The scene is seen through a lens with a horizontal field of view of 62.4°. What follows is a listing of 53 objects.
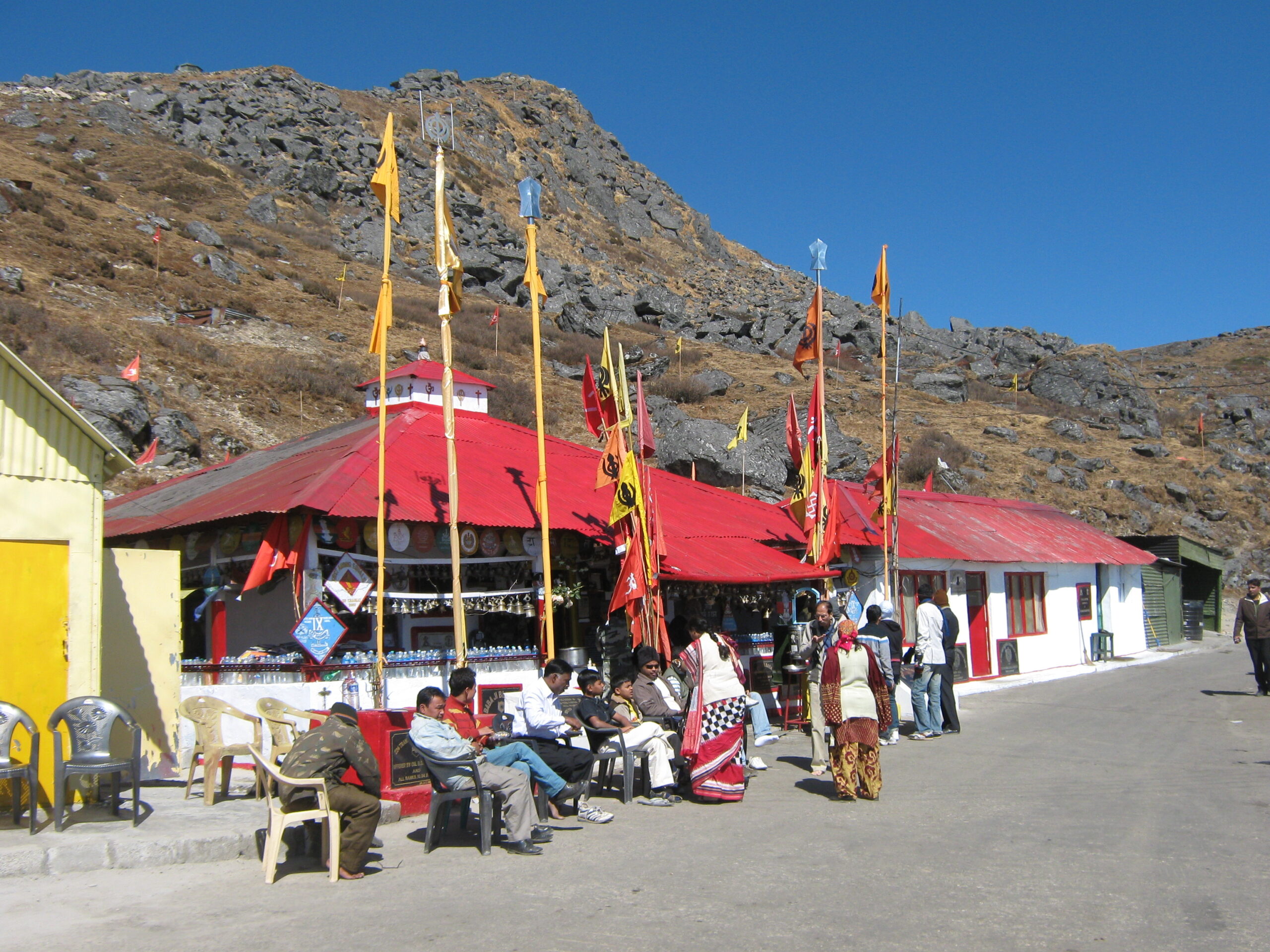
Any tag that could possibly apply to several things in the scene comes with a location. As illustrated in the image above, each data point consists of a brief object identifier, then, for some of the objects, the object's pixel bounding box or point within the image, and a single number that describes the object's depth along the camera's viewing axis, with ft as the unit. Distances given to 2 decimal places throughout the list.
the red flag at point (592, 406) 40.47
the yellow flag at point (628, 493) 38.24
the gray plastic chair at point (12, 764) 23.00
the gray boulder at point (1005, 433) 147.23
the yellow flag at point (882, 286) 54.70
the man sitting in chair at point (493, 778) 23.61
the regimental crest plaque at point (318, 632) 35.27
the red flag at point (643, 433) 39.58
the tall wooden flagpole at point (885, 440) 49.03
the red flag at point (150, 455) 65.87
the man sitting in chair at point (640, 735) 29.48
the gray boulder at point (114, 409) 80.89
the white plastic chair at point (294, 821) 20.81
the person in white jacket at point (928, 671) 39.47
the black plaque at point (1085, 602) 78.12
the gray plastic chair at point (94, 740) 23.61
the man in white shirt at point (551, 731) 27.45
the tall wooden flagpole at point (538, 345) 36.47
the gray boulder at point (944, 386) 174.70
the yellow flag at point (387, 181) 36.96
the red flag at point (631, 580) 37.68
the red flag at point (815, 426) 49.29
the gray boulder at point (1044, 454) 138.31
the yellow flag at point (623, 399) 39.22
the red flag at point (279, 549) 38.27
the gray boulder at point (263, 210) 186.70
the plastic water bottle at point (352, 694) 35.50
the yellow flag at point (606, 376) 38.86
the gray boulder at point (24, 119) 194.29
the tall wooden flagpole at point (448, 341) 33.12
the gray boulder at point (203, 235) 157.69
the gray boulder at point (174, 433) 85.20
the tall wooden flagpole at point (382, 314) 35.06
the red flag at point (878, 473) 51.80
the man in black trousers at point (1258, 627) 49.85
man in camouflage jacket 21.27
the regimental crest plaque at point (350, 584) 37.78
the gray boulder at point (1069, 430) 150.51
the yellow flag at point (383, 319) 37.14
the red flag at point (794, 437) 50.06
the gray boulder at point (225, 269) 146.20
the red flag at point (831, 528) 48.80
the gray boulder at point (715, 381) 147.68
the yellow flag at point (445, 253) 36.14
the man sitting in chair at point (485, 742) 25.27
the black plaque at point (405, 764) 28.02
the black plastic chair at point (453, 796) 23.50
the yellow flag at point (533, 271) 38.81
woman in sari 29.30
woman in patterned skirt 28.60
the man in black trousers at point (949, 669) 41.16
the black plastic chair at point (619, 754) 29.30
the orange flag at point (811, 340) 51.52
